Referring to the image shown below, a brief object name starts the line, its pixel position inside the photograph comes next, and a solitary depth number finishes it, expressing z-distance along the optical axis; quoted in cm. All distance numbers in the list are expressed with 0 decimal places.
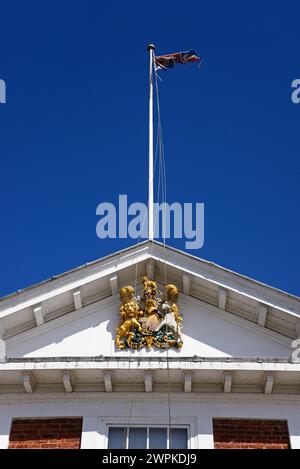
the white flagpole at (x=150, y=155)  1556
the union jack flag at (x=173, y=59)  2078
